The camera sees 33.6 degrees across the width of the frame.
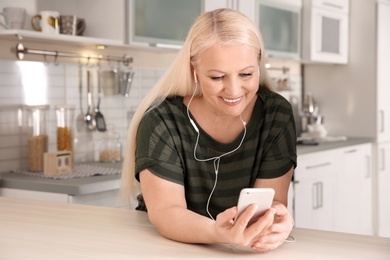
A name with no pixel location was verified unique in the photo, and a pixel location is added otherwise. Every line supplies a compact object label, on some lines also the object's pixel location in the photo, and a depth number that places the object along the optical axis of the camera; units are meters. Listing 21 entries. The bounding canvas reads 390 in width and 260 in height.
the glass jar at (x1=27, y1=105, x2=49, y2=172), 3.12
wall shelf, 2.81
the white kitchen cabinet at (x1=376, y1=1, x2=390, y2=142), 5.01
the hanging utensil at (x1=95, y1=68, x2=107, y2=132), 3.50
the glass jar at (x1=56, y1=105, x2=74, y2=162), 3.19
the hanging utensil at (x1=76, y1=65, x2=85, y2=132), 3.43
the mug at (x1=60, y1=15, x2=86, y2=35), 3.14
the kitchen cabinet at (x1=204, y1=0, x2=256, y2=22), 3.78
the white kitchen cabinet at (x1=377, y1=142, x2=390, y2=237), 5.10
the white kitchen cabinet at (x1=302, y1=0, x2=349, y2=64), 4.86
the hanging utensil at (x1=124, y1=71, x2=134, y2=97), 3.62
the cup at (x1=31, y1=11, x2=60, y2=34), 3.04
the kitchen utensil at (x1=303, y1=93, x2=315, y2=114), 5.17
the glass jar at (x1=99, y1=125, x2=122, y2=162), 3.53
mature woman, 1.55
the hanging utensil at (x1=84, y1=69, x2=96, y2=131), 3.47
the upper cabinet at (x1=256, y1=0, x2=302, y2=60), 4.41
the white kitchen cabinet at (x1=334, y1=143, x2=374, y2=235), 4.68
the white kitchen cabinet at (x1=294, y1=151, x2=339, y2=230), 4.18
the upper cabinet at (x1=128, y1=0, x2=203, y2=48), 3.34
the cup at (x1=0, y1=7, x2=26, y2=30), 2.97
